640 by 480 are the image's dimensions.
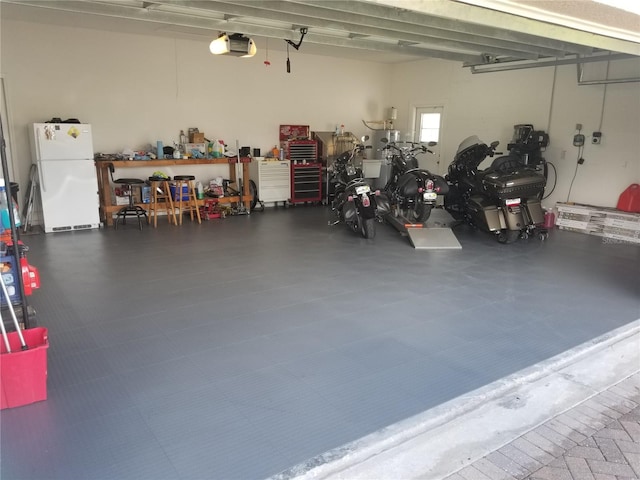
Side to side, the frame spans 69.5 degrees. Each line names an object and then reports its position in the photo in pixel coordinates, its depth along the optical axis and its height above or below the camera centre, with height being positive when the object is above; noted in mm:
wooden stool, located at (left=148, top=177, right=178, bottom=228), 7136 -939
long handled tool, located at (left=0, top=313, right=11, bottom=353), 2312 -1007
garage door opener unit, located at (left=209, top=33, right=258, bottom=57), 5406 +1093
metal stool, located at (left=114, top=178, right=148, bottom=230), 7037 -1078
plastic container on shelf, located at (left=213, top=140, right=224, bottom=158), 8148 -185
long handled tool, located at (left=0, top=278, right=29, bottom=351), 2334 -967
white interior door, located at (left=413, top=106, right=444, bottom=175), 9570 +230
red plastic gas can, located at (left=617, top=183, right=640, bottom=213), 6609 -769
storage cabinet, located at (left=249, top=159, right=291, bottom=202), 8648 -723
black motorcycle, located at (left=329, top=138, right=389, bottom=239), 6227 -877
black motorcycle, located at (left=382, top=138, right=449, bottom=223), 6395 -667
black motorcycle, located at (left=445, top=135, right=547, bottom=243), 6023 -711
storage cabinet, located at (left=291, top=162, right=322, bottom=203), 9086 -816
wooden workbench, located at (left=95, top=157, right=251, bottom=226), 7047 -478
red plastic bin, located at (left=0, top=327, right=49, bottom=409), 2314 -1195
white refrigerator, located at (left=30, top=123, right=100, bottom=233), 6324 -525
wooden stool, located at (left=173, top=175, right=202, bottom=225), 7383 -905
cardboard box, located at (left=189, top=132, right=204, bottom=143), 8023 +25
